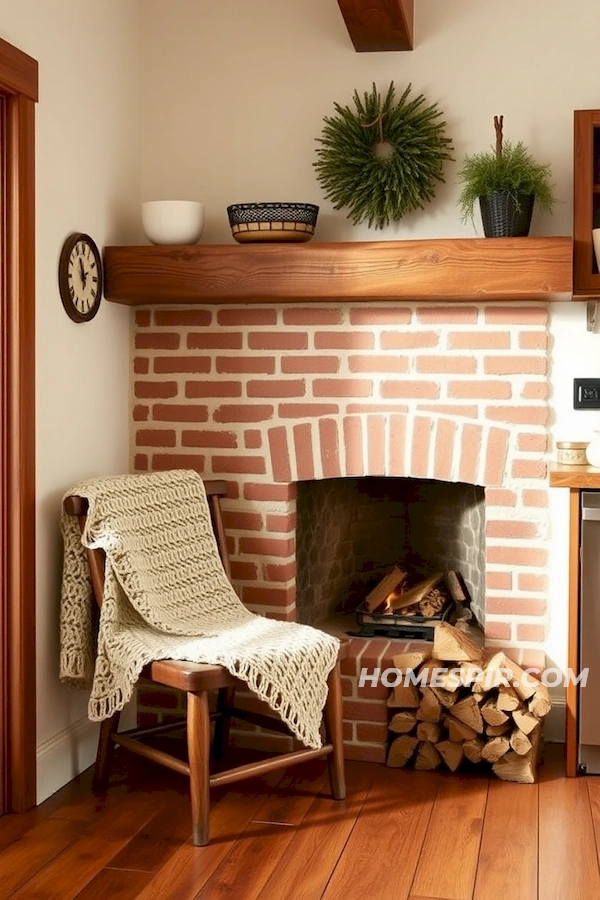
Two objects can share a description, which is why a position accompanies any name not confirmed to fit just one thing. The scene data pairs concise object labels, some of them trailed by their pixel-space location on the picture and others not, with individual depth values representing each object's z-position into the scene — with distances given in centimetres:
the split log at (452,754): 309
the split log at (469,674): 306
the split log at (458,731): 306
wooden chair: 258
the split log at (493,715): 302
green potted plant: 305
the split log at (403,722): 315
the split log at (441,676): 307
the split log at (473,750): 305
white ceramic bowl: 323
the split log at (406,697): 315
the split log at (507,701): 301
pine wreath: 320
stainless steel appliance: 298
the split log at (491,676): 304
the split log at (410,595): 356
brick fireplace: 322
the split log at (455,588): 366
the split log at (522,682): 305
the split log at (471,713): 304
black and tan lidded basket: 314
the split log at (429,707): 310
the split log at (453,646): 309
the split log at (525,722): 300
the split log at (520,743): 301
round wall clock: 294
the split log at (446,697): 308
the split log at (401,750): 314
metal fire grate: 350
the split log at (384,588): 359
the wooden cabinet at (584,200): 302
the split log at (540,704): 301
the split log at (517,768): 302
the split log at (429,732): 312
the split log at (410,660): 316
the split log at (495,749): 302
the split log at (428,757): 312
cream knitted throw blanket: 268
